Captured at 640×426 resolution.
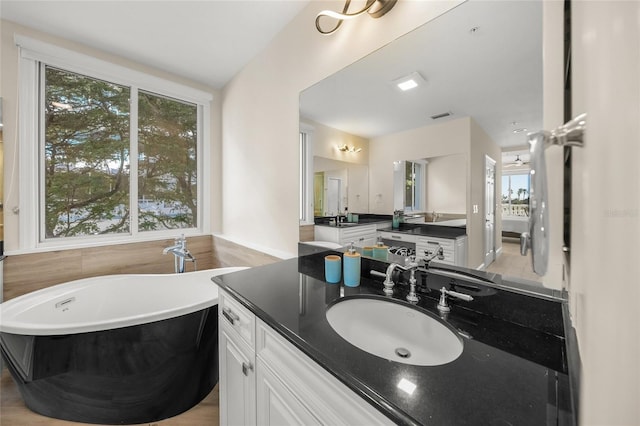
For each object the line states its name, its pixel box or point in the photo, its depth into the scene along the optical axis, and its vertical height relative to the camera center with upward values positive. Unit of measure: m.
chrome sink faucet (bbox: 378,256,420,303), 1.00 -0.27
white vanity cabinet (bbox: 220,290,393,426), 0.61 -0.52
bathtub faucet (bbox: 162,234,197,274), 2.27 -0.36
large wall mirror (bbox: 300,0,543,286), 0.84 +0.44
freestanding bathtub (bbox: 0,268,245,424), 1.22 -0.77
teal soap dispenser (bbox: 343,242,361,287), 1.18 -0.27
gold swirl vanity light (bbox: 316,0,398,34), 1.16 +0.96
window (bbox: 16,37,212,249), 1.92 +0.56
